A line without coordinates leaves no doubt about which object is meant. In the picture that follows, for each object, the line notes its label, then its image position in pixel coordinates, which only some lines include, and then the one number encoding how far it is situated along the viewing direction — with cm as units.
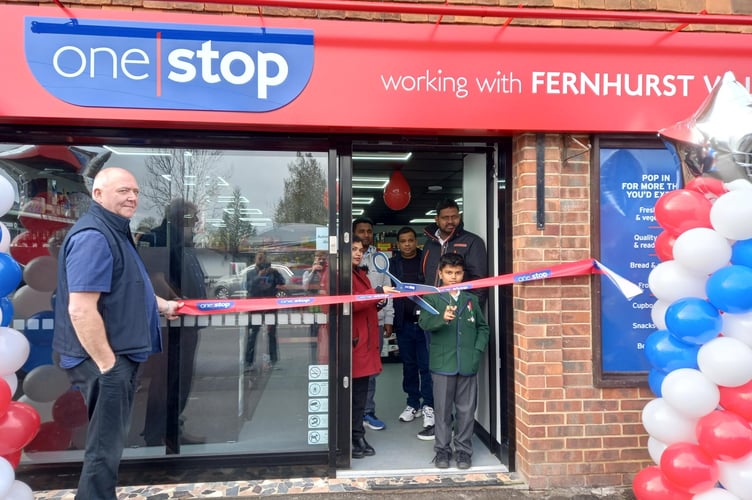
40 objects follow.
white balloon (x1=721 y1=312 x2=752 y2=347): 242
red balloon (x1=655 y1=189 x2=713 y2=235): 258
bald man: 248
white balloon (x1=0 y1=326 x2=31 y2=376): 259
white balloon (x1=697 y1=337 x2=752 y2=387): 236
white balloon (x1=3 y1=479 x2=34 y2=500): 258
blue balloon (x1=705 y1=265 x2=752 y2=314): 235
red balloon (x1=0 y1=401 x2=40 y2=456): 259
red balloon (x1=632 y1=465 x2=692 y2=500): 259
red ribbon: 346
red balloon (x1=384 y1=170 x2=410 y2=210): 575
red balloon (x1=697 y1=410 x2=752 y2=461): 234
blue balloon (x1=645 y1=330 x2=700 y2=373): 258
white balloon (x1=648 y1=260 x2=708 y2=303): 261
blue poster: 355
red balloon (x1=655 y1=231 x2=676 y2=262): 274
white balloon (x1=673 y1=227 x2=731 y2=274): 246
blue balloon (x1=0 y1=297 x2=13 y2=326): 270
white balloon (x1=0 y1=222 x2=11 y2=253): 272
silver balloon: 257
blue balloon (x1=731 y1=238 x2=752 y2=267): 243
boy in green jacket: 371
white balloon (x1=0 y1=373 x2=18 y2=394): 265
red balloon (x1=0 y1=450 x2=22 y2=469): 268
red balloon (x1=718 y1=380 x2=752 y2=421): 240
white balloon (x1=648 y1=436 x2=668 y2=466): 277
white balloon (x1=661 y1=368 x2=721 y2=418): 245
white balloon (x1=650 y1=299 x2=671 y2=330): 280
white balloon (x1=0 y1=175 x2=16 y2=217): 264
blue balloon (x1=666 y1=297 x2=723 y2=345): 243
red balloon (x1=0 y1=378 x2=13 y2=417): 250
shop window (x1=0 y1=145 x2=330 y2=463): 361
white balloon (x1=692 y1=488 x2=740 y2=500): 246
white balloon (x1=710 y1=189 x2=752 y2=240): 237
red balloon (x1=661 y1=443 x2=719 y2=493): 245
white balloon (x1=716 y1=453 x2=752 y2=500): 239
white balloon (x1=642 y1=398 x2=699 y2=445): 259
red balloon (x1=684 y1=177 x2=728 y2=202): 266
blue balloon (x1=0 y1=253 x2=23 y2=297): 259
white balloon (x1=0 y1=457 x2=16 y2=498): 249
